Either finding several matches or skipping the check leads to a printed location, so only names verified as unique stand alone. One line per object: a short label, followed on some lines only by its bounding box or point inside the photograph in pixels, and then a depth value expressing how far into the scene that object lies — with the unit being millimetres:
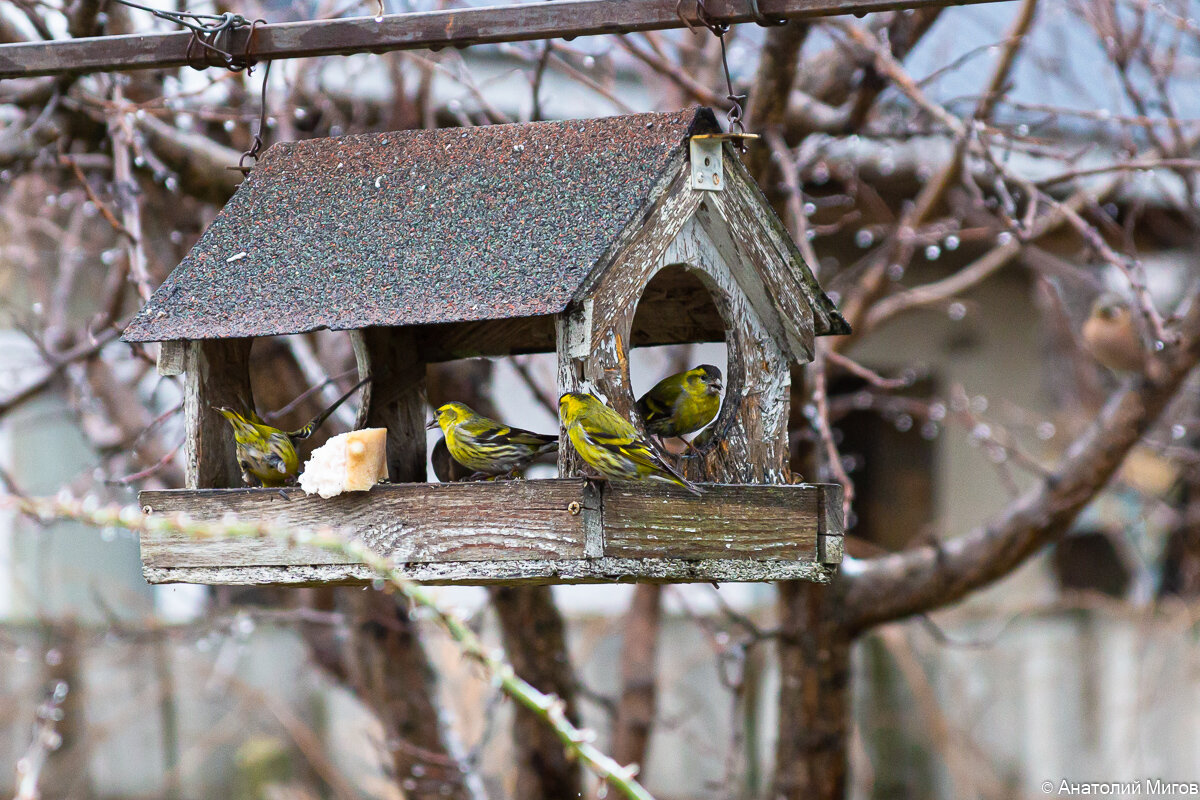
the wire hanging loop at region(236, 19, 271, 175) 6016
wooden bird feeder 5754
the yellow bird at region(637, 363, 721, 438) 7148
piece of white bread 5992
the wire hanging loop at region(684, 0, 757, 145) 5562
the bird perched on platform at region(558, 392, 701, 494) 5766
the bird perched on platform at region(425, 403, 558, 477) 6863
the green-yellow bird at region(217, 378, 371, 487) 6629
